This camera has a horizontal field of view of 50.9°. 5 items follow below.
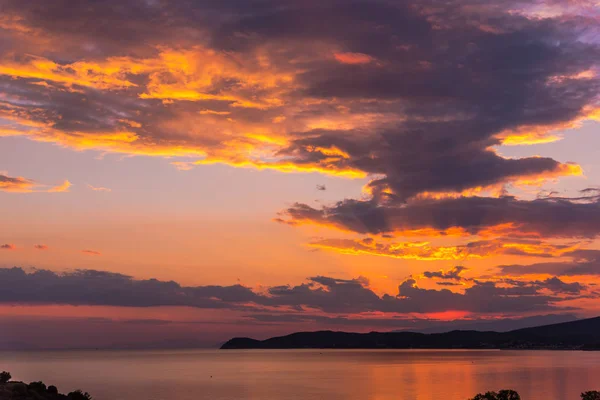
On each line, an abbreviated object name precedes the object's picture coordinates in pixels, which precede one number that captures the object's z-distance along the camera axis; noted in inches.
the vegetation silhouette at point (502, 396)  3112.7
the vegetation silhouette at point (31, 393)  3350.1
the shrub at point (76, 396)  3832.9
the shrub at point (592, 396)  3070.9
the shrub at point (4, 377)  4572.8
